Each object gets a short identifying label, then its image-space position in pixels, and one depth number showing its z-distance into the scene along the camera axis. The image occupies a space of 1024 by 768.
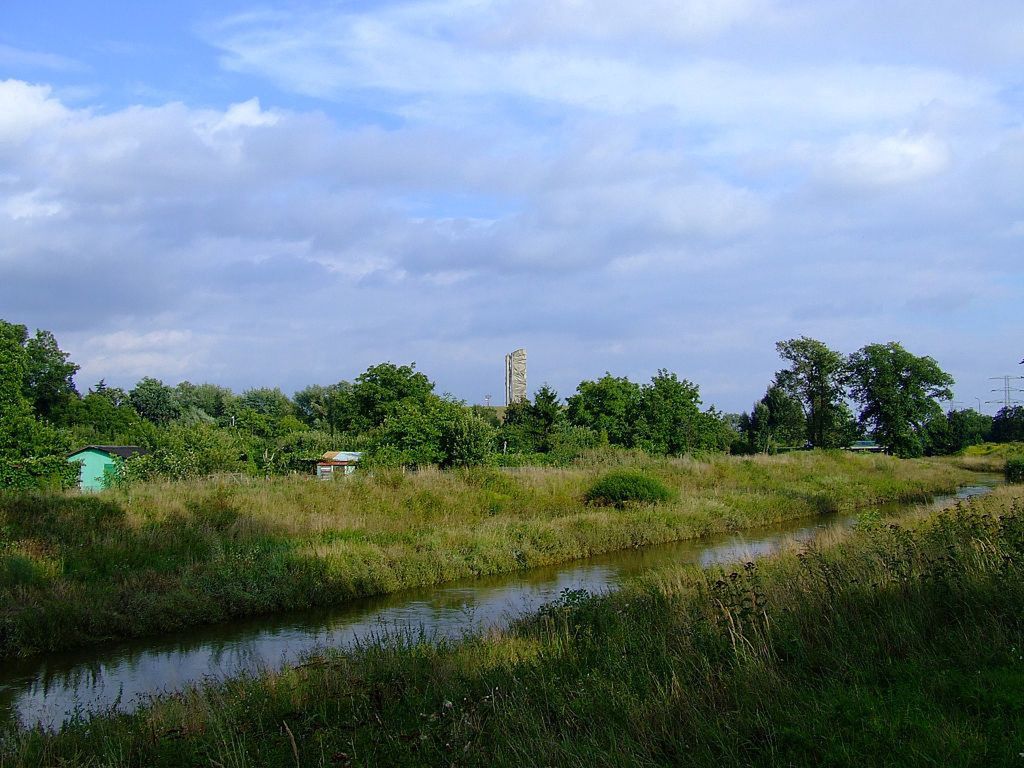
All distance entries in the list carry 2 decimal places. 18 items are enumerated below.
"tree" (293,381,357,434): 49.16
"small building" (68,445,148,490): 38.50
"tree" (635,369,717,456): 47.34
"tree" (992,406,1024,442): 85.62
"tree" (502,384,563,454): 42.94
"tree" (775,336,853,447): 69.31
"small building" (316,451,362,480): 27.78
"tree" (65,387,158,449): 54.41
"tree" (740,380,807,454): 73.94
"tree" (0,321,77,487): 25.64
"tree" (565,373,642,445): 47.56
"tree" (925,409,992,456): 83.88
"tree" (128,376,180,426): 75.19
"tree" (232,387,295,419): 80.75
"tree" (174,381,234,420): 82.31
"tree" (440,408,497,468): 31.09
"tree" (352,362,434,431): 47.41
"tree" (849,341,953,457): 65.44
